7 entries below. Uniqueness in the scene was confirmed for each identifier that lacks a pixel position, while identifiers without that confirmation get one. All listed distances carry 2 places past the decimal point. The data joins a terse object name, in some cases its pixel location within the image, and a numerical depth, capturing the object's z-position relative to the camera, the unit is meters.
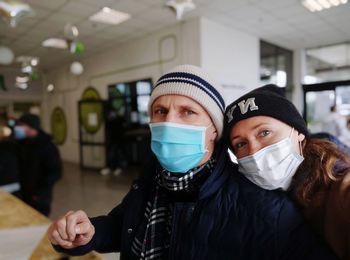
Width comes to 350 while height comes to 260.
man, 0.55
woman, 0.59
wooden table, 0.83
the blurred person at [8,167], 1.75
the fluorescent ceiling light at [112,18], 3.55
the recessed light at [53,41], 3.53
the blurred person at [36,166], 1.70
